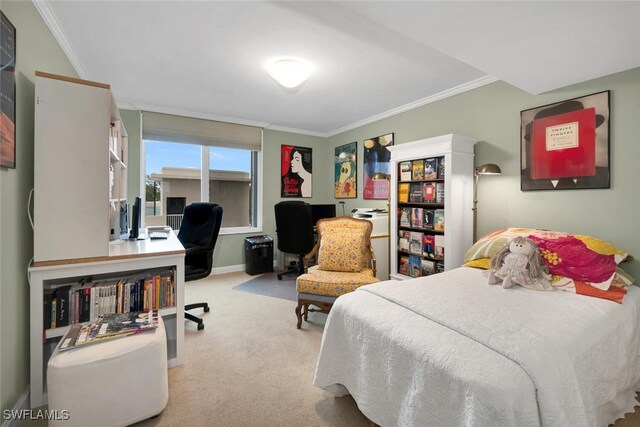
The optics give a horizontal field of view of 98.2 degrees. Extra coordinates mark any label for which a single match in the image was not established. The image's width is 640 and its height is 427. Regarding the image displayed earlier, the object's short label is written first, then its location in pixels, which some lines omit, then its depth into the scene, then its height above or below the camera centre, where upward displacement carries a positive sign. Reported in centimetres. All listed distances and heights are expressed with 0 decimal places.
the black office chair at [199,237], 265 -27
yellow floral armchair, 245 -52
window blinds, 383 +120
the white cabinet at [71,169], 157 +25
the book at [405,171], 327 +51
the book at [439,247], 294 -36
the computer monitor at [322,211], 464 +3
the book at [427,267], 305 -60
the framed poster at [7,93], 129 +57
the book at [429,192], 301 +23
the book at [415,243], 318 -34
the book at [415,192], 318 +25
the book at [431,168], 297 +50
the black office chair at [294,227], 375 -20
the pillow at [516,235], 189 -22
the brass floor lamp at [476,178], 249 +36
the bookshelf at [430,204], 279 +10
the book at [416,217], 319 -4
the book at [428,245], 305 -35
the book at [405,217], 330 -4
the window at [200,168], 397 +72
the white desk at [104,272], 157 -38
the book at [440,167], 291 +48
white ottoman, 131 -85
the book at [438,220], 294 -7
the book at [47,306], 166 -57
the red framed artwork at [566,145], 217 +59
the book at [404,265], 334 -63
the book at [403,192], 330 +25
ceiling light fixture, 248 +129
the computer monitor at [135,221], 241 -8
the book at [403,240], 331 -32
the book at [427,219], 307 -6
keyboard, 261 -22
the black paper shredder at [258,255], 434 -67
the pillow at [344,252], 275 -39
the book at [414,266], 321 -62
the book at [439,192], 293 +23
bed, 97 -59
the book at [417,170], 314 +50
